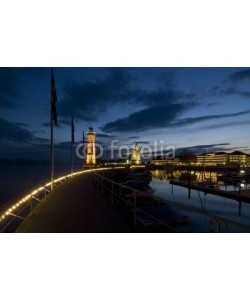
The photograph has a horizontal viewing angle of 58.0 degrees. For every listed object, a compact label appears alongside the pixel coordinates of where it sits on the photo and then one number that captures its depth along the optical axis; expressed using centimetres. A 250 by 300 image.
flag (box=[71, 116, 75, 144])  2383
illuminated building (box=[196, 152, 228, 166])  16325
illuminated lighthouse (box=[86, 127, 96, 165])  6458
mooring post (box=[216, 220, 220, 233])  360
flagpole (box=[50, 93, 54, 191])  1380
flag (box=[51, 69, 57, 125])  1402
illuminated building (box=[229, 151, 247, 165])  16180
